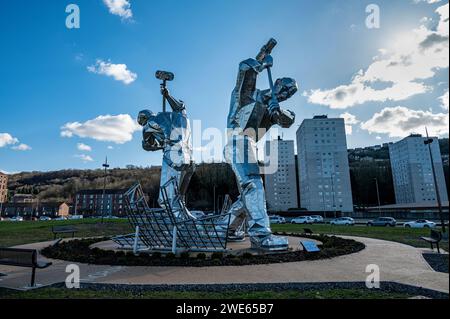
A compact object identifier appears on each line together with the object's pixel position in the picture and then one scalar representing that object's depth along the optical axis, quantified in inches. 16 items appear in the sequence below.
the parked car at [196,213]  634.4
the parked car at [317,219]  2021.9
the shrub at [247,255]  400.8
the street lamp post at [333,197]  2809.3
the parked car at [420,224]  1327.1
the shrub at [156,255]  421.9
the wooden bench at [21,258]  290.0
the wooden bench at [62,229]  777.1
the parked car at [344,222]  1668.1
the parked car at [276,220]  2010.3
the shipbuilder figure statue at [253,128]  465.1
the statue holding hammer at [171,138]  599.5
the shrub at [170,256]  415.2
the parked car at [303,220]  1979.3
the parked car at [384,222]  1472.7
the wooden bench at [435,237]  483.1
